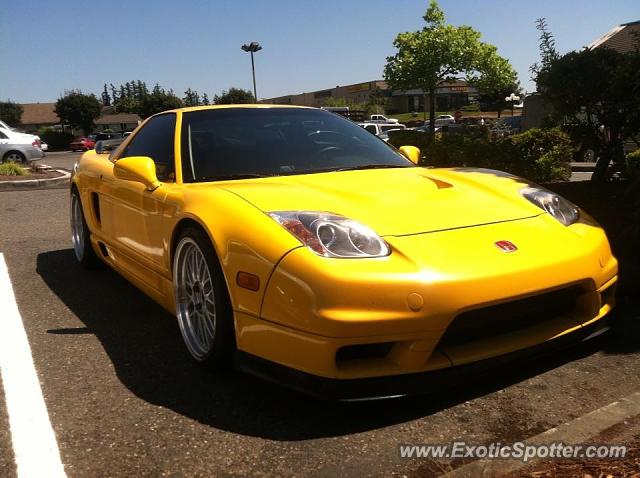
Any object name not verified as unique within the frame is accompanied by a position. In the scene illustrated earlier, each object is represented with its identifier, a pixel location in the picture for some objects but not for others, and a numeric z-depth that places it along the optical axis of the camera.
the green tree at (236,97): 67.81
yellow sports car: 2.13
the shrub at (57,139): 55.09
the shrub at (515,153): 7.73
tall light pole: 31.16
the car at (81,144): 43.38
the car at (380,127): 24.84
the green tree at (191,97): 84.04
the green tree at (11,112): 78.33
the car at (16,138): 17.75
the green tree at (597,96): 5.20
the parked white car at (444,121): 49.91
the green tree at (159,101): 69.62
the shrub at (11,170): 13.29
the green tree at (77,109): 61.97
